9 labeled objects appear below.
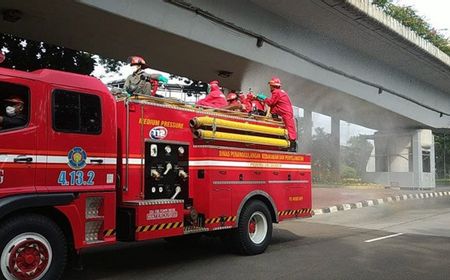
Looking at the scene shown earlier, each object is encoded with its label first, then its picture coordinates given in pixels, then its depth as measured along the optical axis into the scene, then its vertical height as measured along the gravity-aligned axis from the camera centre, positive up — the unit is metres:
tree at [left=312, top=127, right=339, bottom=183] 30.53 +0.59
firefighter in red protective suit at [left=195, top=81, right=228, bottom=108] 10.12 +1.41
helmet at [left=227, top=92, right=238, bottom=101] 10.78 +1.55
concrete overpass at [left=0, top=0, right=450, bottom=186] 10.29 +3.17
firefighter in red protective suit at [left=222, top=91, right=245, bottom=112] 9.31 +1.29
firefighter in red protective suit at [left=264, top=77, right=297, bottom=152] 9.74 +1.11
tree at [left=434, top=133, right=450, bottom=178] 46.34 +1.03
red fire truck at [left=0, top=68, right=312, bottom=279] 5.51 -0.09
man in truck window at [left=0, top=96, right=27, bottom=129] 5.45 +0.60
